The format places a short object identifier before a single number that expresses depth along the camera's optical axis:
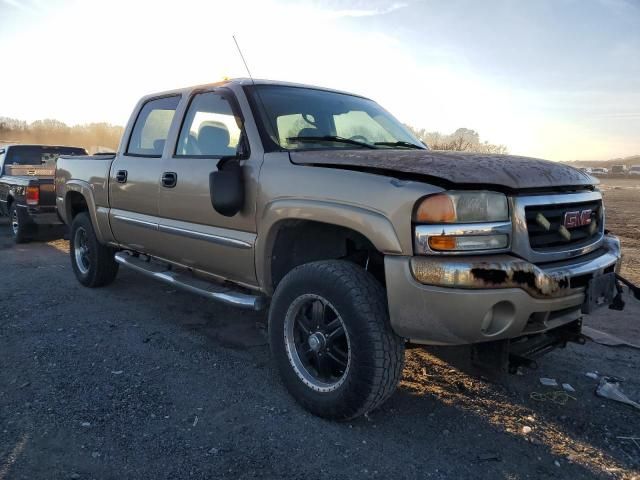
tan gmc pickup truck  2.44
